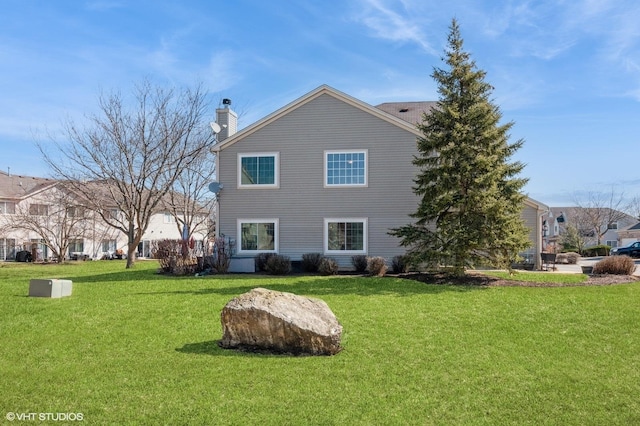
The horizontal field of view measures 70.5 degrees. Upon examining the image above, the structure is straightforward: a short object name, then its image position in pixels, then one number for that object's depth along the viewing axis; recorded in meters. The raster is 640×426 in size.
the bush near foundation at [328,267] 17.08
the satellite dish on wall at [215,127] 20.09
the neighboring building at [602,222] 60.00
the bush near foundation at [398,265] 17.16
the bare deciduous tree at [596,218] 59.81
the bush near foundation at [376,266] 16.39
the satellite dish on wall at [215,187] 19.03
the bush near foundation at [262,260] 18.41
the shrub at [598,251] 42.22
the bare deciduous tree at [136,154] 24.42
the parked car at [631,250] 37.38
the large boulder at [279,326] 6.79
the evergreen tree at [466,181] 14.48
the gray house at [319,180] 18.59
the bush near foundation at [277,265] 17.53
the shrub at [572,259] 28.19
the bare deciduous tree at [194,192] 32.88
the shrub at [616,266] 16.25
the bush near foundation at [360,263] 17.72
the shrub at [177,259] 17.84
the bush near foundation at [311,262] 18.02
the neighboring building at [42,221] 35.09
